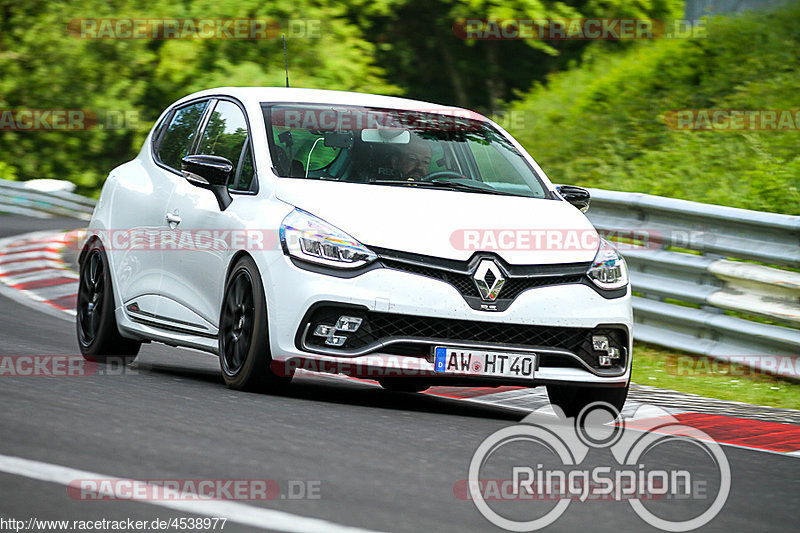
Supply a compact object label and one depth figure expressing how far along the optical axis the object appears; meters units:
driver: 15.53
